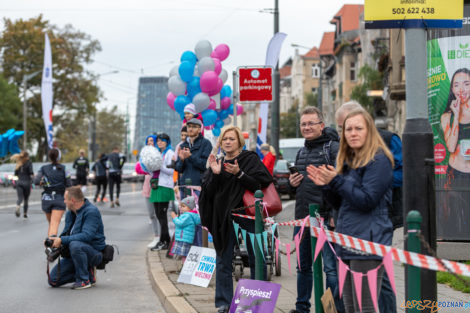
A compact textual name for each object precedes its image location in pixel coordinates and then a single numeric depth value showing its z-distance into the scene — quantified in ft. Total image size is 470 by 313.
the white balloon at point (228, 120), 53.73
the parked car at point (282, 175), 93.66
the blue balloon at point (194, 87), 46.39
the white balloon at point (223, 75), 49.88
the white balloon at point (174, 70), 50.02
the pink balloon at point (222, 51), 50.08
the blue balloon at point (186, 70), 46.42
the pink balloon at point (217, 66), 47.60
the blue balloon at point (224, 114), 51.79
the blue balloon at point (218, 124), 50.81
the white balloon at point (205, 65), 46.44
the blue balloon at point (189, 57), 47.79
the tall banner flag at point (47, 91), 109.19
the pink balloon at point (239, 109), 62.76
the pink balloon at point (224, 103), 51.16
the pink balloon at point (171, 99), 50.66
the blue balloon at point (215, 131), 50.15
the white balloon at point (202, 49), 48.60
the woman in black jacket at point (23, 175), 65.41
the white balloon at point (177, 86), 47.19
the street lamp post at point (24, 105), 168.55
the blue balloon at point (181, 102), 46.19
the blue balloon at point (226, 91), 51.51
